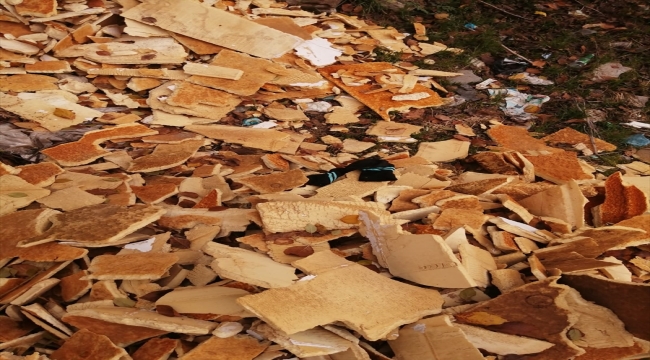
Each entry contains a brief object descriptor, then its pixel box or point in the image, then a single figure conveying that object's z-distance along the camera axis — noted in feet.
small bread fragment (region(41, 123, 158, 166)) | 14.01
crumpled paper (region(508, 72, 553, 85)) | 20.01
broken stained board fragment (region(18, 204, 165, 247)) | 10.21
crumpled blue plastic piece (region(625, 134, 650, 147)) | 16.94
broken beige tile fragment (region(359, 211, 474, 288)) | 9.46
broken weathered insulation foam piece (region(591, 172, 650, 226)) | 11.88
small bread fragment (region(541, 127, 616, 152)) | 16.62
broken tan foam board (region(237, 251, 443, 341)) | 8.51
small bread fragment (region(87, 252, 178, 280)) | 9.62
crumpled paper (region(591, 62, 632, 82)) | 20.14
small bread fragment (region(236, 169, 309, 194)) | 12.69
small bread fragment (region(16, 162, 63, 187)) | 12.32
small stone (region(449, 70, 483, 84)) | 19.97
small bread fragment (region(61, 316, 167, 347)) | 8.76
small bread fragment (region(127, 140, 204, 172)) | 13.74
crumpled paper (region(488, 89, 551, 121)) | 18.34
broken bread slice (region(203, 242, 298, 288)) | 9.31
